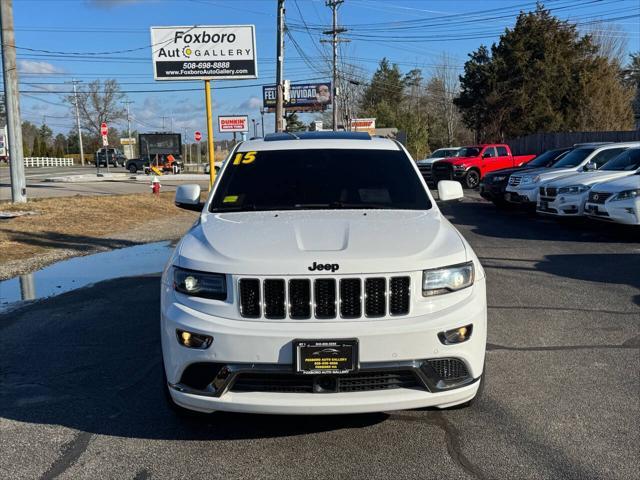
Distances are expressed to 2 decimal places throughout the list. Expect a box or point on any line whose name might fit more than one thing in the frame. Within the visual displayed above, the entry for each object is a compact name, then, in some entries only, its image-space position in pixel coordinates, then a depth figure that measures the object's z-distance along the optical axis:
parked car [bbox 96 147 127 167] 67.19
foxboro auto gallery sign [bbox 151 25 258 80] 21.61
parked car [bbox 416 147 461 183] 27.50
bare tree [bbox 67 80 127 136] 92.81
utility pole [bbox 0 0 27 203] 16.22
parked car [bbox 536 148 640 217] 12.88
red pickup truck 25.02
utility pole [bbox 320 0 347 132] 51.72
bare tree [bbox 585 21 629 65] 50.31
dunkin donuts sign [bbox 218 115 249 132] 30.72
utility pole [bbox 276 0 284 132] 27.62
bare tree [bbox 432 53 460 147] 72.06
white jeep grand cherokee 3.23
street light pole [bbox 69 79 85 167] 82.19
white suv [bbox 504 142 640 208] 15.08
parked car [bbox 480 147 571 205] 17.36
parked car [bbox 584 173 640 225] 10.76
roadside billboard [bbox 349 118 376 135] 58.51
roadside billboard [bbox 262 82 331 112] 68.94
